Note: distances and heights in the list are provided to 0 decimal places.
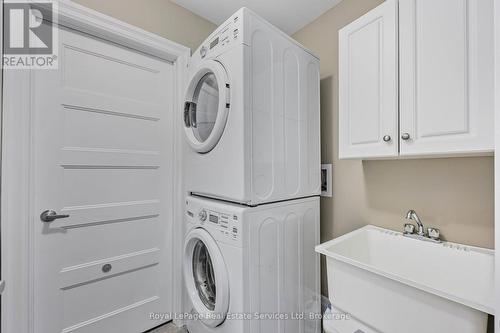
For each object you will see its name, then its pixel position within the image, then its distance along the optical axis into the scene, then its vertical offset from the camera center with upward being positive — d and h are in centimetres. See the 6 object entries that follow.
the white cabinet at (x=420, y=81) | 88 +39
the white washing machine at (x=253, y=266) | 117 -58
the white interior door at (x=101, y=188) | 136 -15
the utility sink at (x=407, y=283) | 78 -50
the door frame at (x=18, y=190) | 120 -13
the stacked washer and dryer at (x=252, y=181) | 119 -9
